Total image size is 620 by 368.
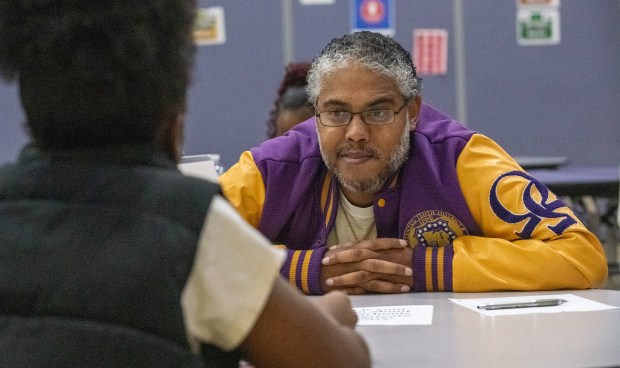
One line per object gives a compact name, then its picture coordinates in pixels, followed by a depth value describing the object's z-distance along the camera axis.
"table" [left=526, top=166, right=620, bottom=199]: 5.49
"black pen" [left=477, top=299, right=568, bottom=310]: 3.75
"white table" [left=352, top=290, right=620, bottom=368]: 3.45
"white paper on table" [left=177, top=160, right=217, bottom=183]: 4.07
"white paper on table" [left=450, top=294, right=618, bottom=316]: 3.72
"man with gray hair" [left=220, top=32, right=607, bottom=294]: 3.96
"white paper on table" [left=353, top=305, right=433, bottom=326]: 3.68
